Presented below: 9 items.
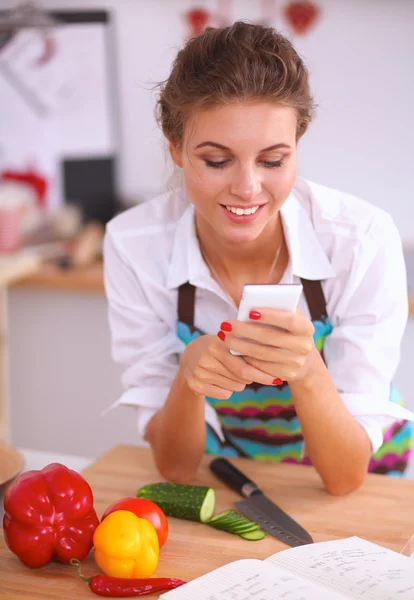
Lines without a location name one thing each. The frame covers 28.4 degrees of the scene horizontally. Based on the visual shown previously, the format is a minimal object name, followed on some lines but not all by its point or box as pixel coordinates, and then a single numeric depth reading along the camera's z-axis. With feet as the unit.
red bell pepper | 3.44
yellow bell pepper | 3.32
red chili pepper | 3.22
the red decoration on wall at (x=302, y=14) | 10.03
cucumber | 3.86
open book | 3.05
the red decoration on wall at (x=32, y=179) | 11.21
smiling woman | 3.99
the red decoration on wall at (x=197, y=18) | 10.42
